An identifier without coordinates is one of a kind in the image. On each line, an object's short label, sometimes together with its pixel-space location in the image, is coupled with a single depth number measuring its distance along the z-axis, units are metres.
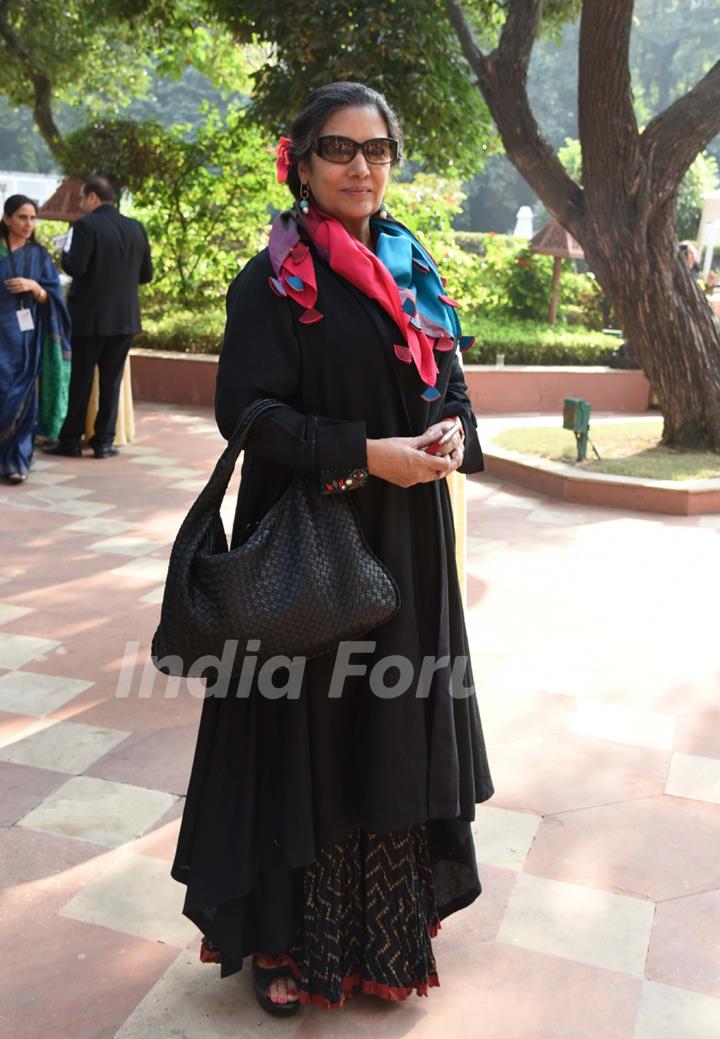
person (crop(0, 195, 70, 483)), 6.50
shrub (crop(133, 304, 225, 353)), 10.59
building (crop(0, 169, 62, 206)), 36.76
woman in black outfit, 1.93
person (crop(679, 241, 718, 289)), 10.89
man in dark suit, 7.09
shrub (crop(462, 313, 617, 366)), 11.27
